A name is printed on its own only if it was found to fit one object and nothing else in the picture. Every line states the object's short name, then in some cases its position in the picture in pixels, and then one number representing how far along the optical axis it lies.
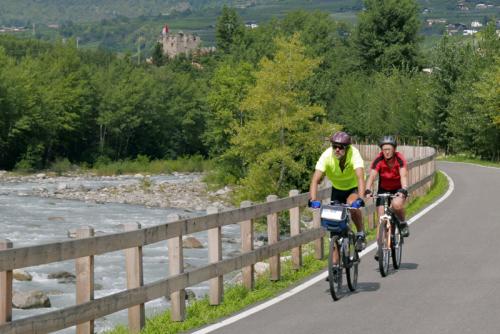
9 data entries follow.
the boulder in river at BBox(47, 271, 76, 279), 28.39
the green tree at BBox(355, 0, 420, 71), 119.00
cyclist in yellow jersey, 12.78
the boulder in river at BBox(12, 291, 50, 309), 22.75
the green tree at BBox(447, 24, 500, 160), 67.00
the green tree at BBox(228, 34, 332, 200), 64.00
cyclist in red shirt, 14.45
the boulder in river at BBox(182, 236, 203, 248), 35.97
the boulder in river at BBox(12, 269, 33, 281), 28.50
